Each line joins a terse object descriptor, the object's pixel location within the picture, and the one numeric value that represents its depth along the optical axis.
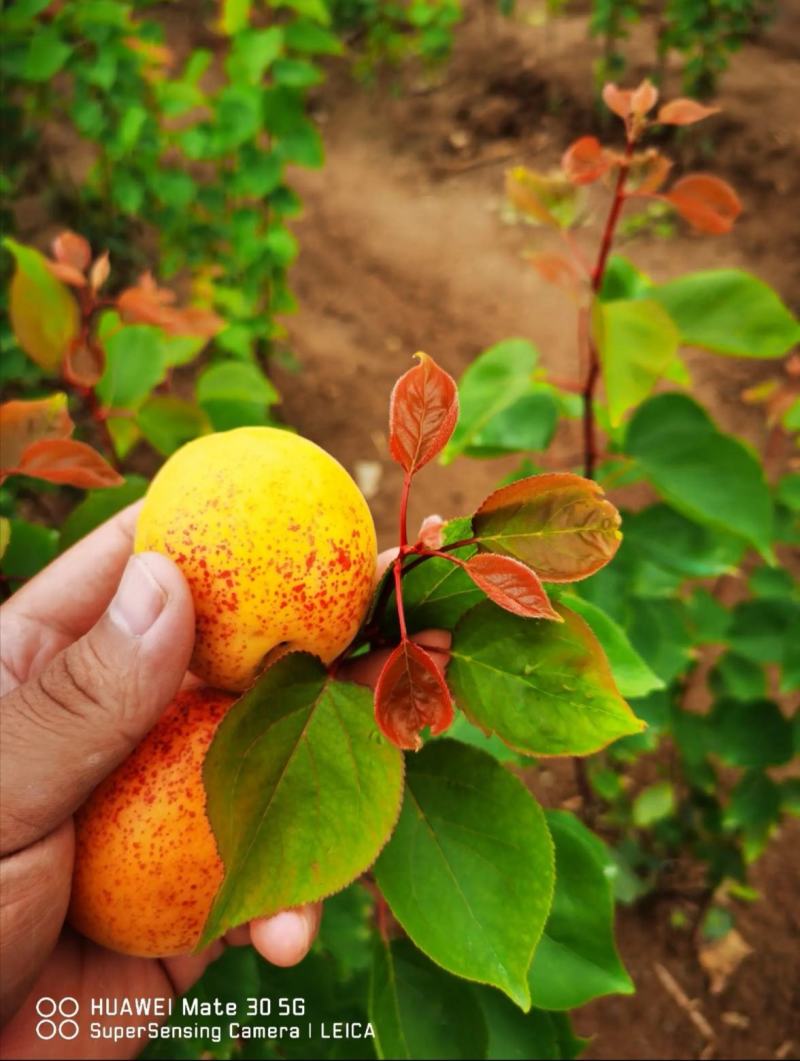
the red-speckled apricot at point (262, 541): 0.13
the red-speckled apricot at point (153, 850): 0.14
